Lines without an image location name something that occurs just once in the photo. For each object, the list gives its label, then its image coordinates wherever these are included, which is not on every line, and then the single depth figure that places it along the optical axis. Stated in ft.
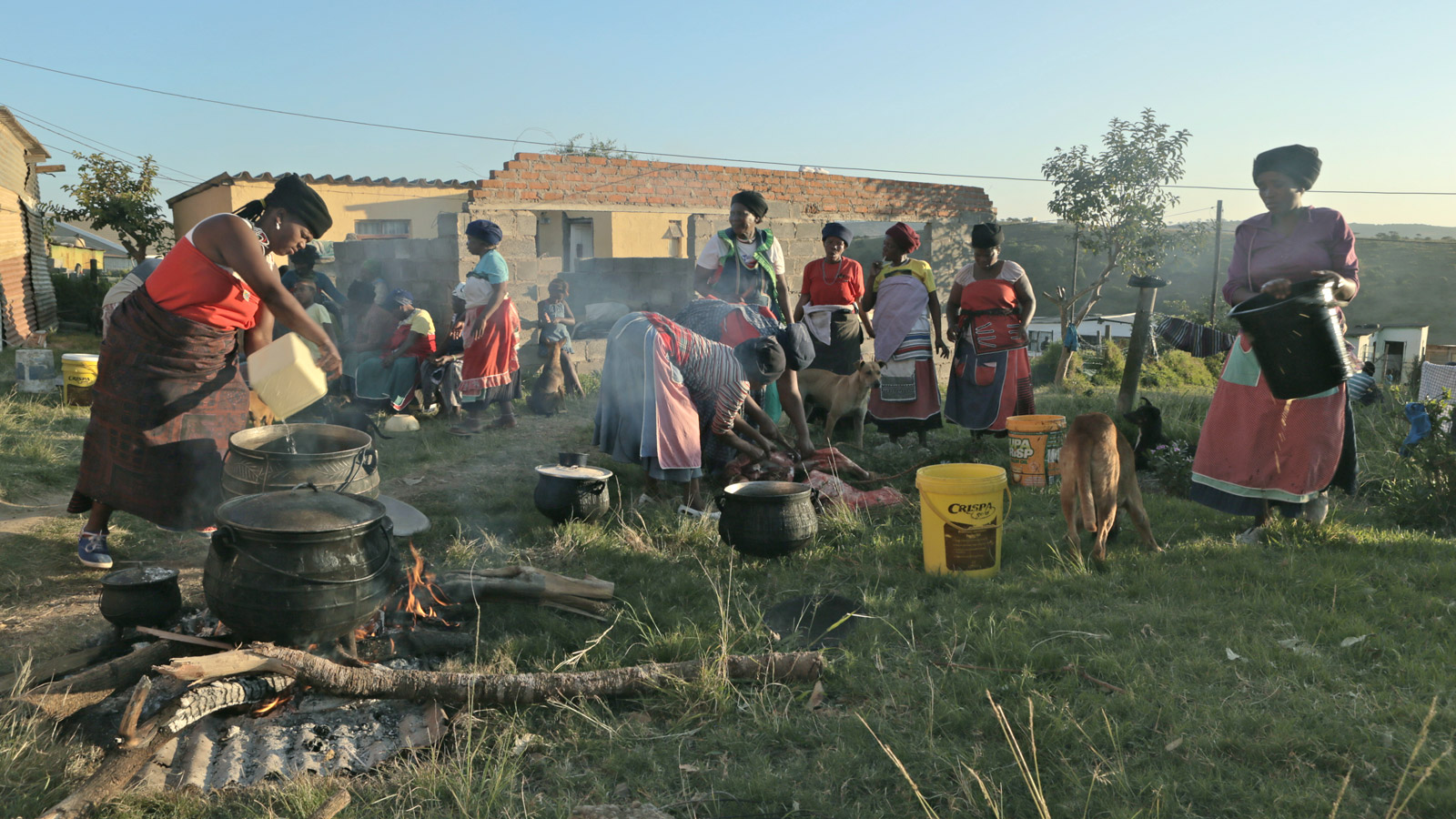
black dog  19.95
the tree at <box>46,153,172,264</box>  70.33
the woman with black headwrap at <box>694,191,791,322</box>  22.18
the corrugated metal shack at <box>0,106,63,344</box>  52.16
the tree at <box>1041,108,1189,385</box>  59.06
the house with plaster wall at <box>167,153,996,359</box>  38.27
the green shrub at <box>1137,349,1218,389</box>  52.34
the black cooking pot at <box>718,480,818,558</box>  14.76
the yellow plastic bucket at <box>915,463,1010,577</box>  14.07
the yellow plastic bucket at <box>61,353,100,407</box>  29.84
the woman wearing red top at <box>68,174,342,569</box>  12.56
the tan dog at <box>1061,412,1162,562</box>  14.60
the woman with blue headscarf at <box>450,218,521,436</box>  26.25
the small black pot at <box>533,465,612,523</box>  16.31
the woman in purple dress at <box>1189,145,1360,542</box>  14.89
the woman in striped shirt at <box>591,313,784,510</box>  17.37
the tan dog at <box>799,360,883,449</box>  25.81
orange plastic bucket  20.43
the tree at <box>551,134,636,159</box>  127.98
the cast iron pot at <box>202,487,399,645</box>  9.75
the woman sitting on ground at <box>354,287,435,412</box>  29.30
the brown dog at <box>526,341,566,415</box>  31.50
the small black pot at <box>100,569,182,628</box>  11.02
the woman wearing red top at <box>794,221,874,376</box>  26.09
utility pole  88.12
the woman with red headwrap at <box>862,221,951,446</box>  25.57
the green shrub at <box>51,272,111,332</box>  68.59
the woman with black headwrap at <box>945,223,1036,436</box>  23.27
